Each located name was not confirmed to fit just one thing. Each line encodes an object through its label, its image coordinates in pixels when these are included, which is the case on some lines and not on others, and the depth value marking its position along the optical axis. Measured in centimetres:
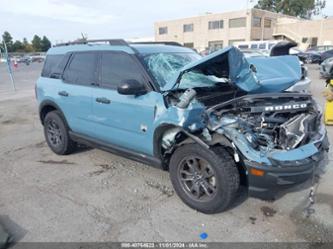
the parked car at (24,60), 4923
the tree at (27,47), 8400
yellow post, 639
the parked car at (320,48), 2803
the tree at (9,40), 8018
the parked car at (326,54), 2158
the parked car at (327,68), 1141
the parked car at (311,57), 2489
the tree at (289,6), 7044
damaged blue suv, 288
